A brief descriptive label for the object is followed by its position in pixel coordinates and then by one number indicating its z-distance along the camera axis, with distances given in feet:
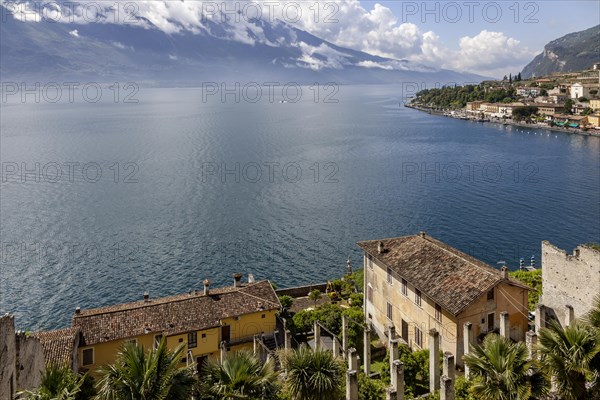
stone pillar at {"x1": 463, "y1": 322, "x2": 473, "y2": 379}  83.97
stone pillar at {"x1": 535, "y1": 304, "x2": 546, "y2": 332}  88.28
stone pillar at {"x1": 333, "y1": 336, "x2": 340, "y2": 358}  92.58
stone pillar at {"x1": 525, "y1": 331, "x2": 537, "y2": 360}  73.82
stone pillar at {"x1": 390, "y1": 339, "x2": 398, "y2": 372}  82.38
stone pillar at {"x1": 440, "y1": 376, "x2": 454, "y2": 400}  63.67
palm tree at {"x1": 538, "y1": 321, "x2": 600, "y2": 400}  54.75
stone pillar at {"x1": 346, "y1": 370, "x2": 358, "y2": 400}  64.80
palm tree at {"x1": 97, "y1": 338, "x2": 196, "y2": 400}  46.34
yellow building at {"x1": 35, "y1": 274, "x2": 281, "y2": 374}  93.91
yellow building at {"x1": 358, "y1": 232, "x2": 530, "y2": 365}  94.27
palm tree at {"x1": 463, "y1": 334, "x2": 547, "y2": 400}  53.62
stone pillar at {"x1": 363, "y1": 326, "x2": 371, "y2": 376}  91.09
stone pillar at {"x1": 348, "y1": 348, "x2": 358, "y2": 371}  78.18
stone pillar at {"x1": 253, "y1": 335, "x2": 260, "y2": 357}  96.47
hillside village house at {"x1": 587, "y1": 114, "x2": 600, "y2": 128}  542.16
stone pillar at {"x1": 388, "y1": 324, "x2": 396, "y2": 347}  91.87
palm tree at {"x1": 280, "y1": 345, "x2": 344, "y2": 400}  55.52
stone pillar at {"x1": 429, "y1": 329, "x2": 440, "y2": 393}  79.51
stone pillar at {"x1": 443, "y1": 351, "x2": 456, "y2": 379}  71.61
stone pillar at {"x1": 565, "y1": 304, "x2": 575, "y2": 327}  86.63
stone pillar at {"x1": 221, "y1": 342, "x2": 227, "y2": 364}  91.38
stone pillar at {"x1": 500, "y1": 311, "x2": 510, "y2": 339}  85.20
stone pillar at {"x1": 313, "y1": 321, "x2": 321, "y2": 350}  95.18
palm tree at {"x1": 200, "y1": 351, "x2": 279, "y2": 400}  51.65
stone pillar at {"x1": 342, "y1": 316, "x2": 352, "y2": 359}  95.28
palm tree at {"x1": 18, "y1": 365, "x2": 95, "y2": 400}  47.34
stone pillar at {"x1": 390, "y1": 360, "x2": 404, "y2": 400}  71.72
